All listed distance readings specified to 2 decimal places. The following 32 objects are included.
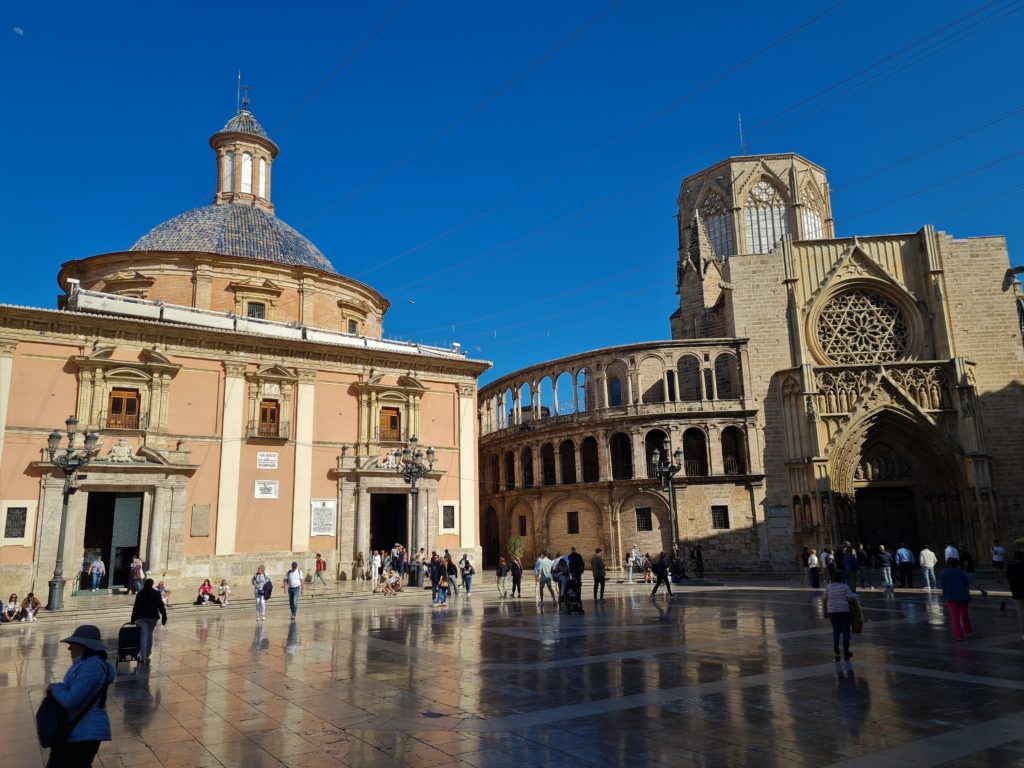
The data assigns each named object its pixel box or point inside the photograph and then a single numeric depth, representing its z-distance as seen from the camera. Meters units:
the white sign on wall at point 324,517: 26.17
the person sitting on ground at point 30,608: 16.86
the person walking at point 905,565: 22.09
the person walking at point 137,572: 21.15
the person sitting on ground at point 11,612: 16.59
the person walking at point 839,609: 9.88
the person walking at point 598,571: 19.25
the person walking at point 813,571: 23.06
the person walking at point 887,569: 20.11
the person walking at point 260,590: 16.47
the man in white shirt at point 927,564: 20.91
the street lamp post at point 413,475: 23.64
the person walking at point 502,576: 22.42
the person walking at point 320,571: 23.34
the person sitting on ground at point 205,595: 19.58
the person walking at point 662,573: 20.27
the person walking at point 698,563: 29.04
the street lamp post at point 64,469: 18.12
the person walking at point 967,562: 21.24
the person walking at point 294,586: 16.41
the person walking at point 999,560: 22.96
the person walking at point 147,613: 10.30
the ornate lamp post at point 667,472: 26.04
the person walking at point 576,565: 17.12
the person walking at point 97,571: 22.22
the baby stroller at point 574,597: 16.33
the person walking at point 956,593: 11.40
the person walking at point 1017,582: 11.38
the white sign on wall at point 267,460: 25.56
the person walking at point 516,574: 21.23
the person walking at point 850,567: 18.67
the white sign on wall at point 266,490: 25.33
